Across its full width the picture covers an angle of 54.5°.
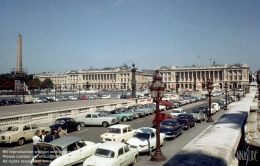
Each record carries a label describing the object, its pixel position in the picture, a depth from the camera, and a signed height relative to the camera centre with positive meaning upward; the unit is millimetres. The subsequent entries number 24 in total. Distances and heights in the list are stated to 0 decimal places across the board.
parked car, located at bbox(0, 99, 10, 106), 45556 -3393
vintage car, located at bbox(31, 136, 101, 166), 10492 -3076
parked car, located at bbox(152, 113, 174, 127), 24408 -3271
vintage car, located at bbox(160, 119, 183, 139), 17881 -3352
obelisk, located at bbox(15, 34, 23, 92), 64125 +7011
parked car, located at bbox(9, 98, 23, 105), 46844 -3408
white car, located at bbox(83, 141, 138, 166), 10334 -3148
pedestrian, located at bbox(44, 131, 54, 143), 13722 -2982
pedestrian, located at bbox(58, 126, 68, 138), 15591 -3088
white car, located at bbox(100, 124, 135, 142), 15732 -3292
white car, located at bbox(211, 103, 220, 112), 36219 -3455
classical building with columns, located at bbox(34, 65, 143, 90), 193500 +4590
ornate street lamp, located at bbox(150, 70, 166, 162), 12917 -446
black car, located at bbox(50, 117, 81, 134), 20141 -3313
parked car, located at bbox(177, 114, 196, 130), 22375 -3432
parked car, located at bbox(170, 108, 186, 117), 28812 -3272
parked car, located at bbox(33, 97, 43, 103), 53059 -3531
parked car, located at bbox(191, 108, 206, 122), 26359 -3479
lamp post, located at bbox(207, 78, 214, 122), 27791 -410
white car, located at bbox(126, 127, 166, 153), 14062 -3320
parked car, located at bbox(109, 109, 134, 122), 26875 -3541
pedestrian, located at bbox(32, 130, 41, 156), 11258 -2976
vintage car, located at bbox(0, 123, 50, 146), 15477 -3175
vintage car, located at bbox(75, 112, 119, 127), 23188 -3405
